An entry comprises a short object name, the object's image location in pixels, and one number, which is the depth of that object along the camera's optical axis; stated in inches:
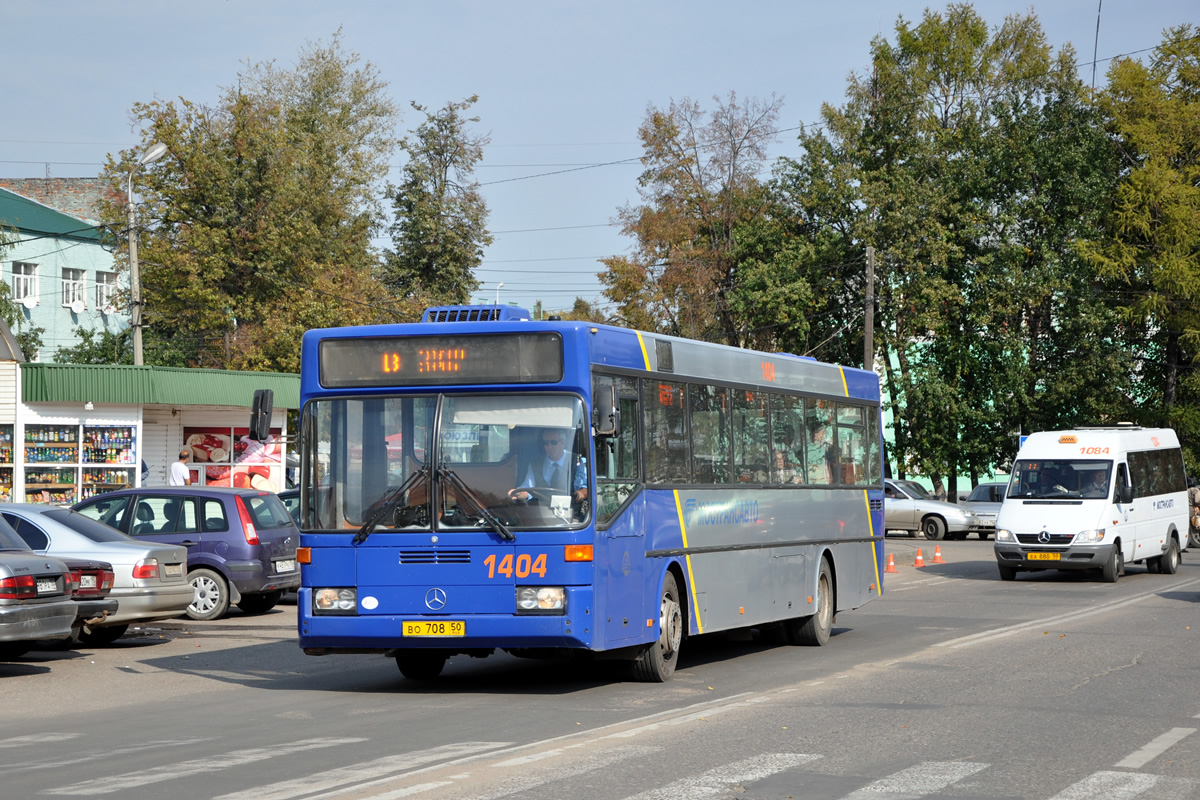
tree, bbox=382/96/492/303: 2338.8
